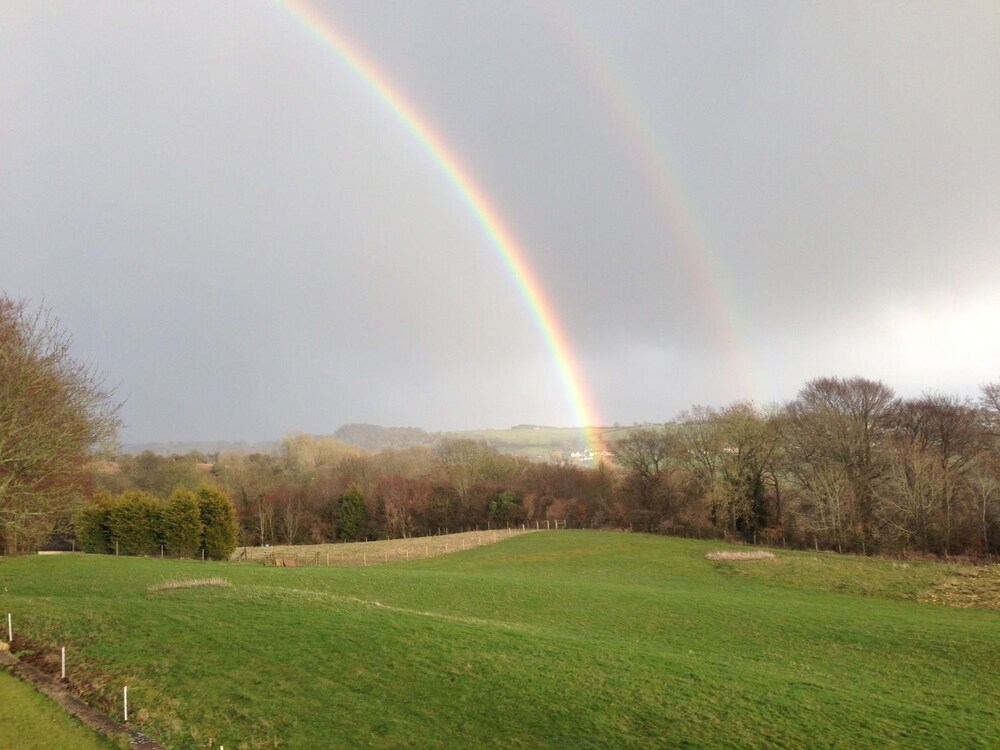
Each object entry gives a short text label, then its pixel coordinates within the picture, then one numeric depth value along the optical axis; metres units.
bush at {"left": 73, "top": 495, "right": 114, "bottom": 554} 55.88
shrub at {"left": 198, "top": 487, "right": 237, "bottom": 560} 56.22
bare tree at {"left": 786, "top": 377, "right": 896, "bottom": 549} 52.88
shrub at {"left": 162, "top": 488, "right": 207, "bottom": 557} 55.00
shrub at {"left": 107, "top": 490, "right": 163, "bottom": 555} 55.34
